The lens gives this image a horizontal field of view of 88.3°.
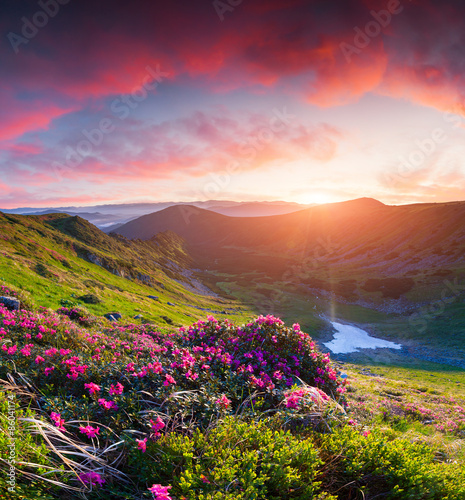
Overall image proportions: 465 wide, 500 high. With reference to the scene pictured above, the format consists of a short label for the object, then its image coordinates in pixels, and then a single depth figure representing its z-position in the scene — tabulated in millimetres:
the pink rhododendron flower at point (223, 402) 5076
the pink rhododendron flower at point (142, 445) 3848
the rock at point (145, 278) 73812
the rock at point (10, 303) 12734
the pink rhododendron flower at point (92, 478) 3439
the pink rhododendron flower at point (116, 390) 5145
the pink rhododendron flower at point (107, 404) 4754
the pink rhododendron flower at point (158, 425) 4195
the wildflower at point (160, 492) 2965
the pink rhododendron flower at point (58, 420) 4281
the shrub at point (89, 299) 26003
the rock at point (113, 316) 23344
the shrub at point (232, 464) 3234
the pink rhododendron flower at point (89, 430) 4203
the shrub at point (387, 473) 3842
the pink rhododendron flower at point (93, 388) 5109
